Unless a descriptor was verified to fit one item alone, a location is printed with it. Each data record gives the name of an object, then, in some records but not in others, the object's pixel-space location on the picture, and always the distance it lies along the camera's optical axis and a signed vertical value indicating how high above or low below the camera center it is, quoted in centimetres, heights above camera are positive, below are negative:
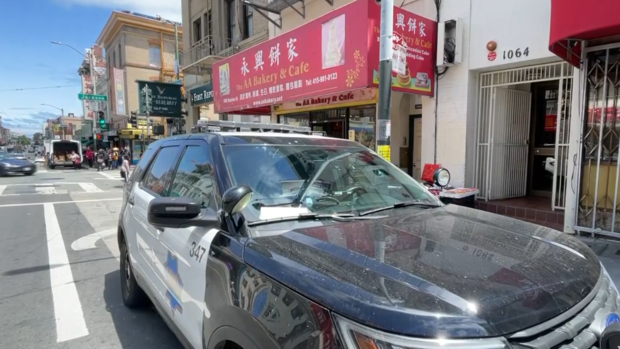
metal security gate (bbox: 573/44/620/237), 545 -10
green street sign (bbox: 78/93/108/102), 2638 +309
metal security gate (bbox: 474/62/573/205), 667 +8
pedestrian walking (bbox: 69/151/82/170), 2892 -169
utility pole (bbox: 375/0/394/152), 489 +107
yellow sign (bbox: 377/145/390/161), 514 -17
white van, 2927 -102
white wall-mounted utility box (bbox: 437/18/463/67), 721 +188
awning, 430 +145
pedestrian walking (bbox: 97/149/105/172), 2700 -164
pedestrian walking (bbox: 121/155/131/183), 1590 -114
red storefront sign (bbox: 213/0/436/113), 683 +181
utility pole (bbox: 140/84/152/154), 1717 +195
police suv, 127 -53
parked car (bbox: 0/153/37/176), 2092 -158
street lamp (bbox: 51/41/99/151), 3776 +867
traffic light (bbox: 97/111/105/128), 2713 +153
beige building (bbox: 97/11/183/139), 3117 +746
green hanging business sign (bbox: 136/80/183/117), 1747 +197
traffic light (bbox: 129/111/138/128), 2012 +109
